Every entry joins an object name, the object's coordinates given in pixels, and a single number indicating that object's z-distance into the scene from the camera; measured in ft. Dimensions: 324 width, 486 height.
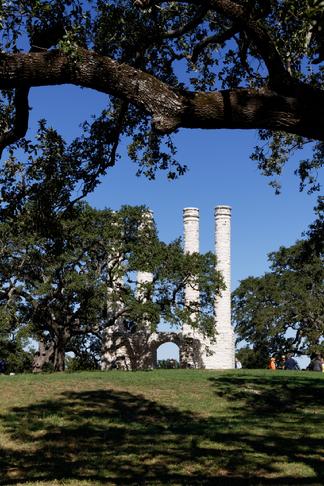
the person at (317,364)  109.40
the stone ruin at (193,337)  164.14
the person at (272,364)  140.31
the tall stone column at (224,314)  171.01
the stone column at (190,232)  170.60
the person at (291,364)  113.40
